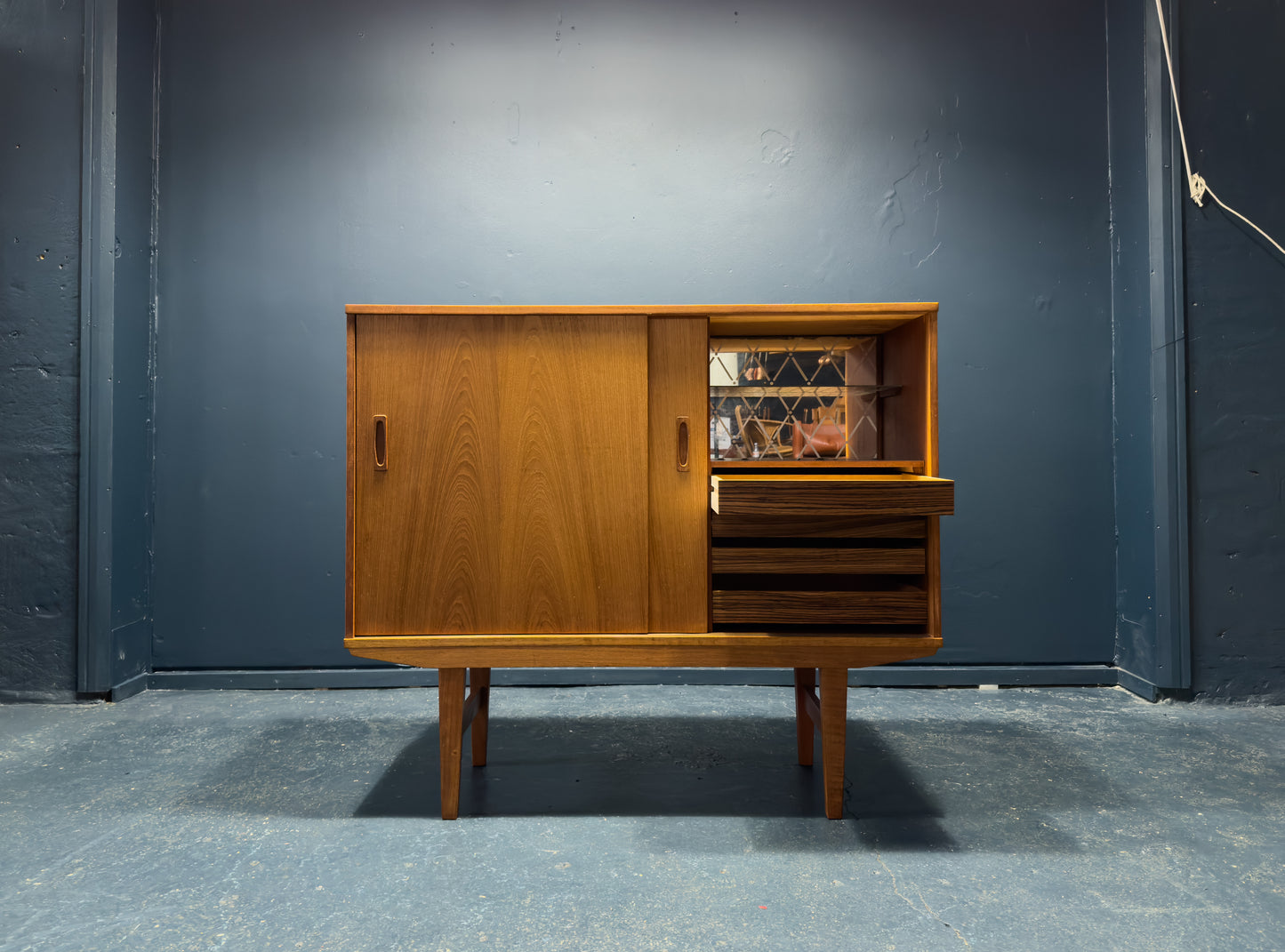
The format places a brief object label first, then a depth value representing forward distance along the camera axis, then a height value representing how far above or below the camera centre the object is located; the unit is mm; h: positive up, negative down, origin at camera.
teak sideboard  1605 -84
